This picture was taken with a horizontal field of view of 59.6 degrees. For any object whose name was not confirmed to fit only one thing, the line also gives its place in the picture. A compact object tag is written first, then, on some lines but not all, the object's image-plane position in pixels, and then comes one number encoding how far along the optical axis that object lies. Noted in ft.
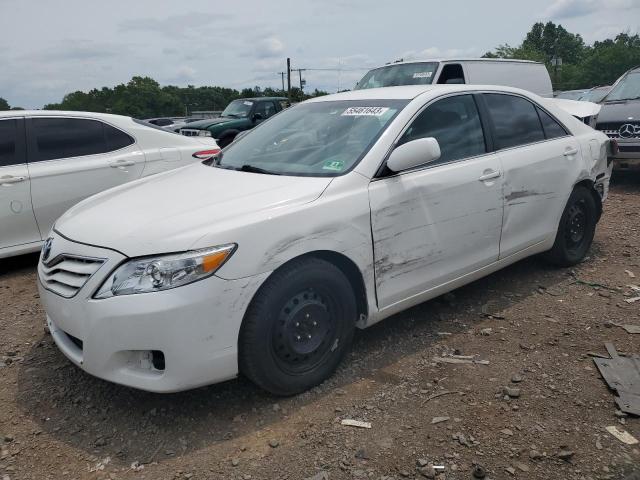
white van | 30.42
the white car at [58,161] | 16.55
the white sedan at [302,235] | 8.55
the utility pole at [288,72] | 141.17
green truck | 45.32
